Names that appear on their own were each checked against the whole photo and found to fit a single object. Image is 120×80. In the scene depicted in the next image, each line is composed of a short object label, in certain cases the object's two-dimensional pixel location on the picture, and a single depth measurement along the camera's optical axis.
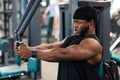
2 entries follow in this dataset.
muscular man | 2.56
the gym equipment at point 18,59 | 3.08
